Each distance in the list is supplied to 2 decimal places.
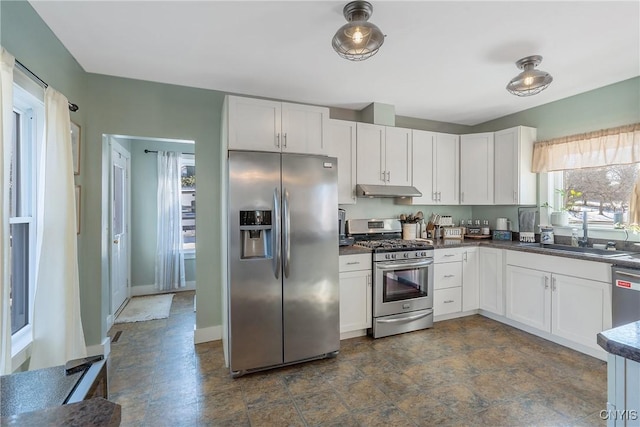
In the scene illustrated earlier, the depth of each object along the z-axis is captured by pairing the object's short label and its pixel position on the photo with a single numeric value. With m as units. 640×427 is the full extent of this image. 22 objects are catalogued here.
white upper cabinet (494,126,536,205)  3.62
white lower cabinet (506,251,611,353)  2.58
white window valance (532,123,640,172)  2.87
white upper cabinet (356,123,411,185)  3.53
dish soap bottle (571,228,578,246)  3.28
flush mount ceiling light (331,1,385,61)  1.75
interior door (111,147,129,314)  3.84
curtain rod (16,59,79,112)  1.59
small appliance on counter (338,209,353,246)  3.37
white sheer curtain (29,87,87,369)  1.82
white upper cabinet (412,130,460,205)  3.85
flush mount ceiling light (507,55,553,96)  2.37
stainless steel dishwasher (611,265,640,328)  2.32
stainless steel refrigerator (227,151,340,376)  2.42
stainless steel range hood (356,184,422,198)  3.45
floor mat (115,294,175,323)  3.69
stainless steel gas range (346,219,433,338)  3.09
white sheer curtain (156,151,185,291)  4.62
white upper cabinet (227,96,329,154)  2.51
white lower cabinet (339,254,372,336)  3.01
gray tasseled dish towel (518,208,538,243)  3.63
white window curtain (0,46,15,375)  1.38
